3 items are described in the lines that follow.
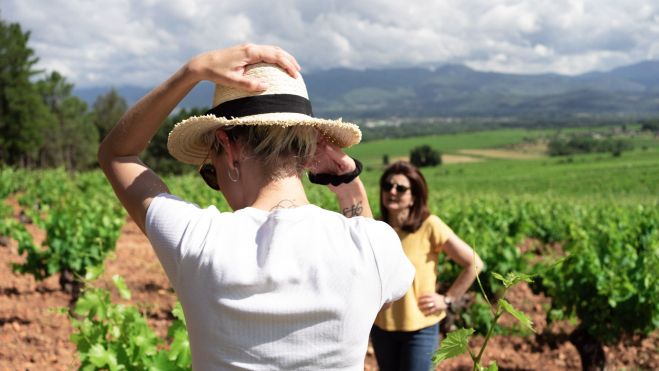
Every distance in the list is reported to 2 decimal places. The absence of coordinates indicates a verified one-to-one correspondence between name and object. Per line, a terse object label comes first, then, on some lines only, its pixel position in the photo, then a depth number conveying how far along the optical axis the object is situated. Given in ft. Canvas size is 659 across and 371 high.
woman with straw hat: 4.40
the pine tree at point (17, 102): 145.28
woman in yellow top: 11.04
